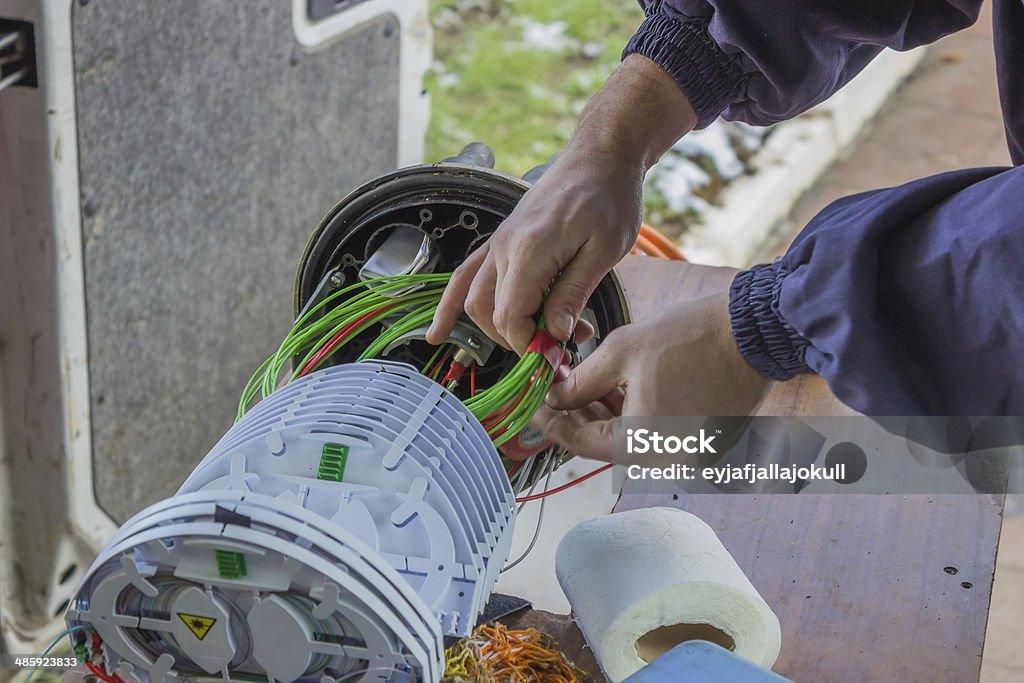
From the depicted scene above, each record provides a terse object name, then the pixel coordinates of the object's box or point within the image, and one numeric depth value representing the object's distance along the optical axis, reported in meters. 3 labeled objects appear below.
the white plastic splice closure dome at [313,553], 1.21
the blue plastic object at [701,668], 1.33
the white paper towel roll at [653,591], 1.41
